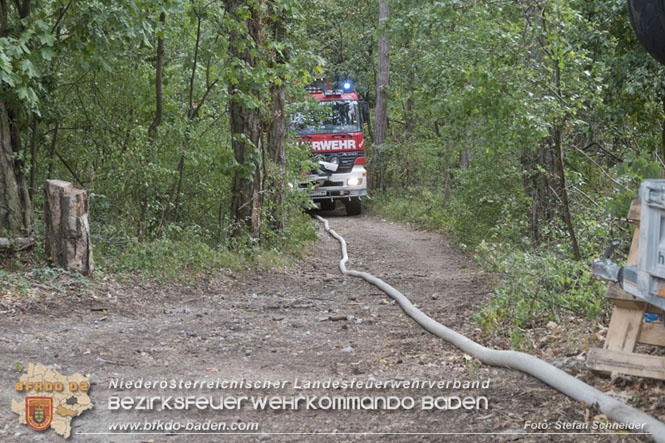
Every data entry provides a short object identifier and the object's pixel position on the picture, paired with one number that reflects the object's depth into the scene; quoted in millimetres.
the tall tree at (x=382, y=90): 48156
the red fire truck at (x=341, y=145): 41969
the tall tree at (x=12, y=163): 15687
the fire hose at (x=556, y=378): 6762
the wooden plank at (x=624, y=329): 8453
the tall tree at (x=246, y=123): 19078
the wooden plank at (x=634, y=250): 8359
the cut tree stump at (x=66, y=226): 15492
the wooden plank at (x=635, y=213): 8359
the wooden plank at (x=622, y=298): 8391
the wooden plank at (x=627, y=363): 7988
